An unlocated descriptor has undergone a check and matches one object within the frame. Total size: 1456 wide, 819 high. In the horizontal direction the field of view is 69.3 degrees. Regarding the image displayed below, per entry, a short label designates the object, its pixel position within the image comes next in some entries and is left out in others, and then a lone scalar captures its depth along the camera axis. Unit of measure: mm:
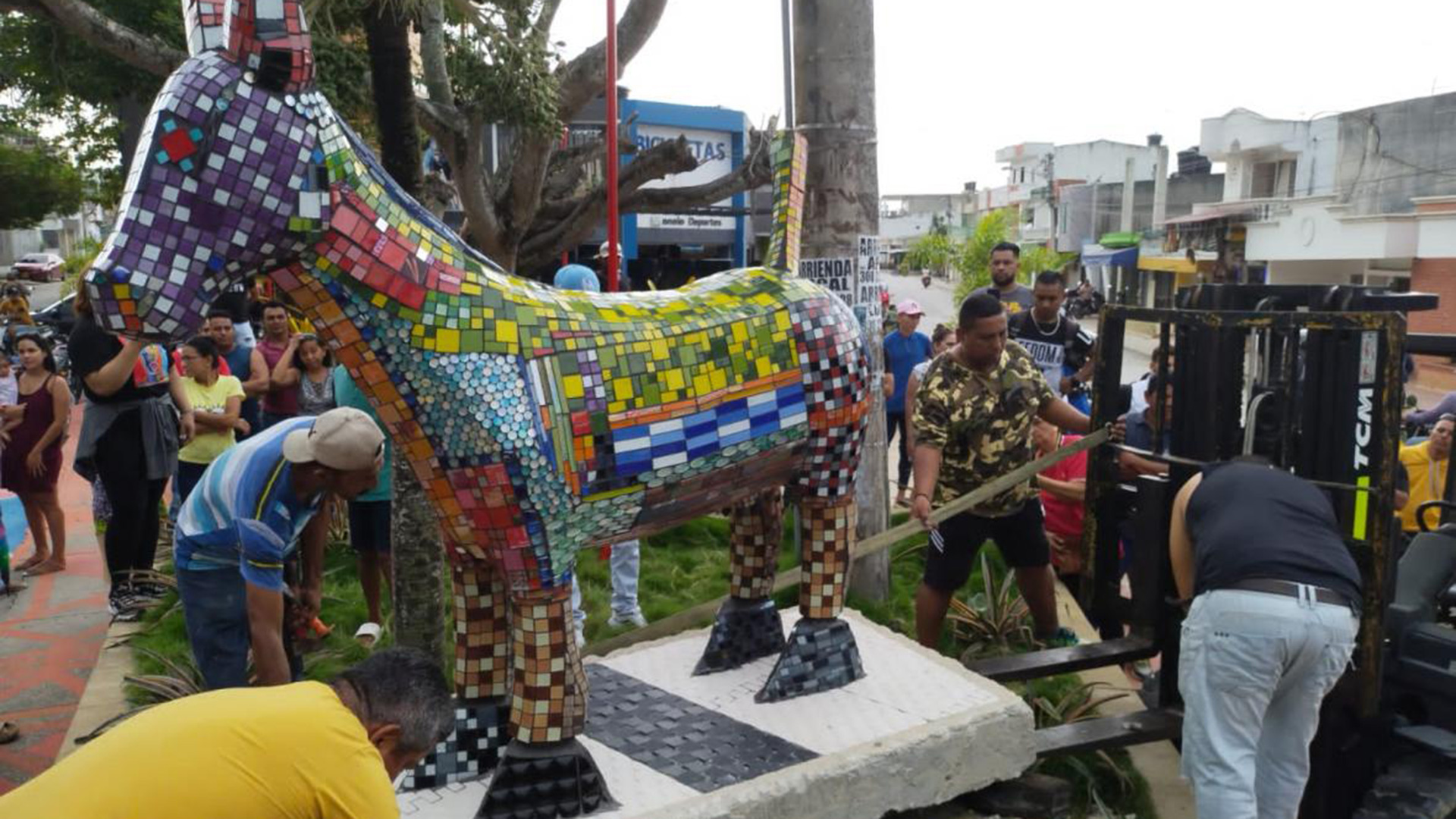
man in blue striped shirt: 3072
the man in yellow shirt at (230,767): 1799
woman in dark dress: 6297
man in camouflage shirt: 4477
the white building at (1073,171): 51438
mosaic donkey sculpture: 2270
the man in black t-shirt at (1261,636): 2932
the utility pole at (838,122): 4852
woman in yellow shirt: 5648
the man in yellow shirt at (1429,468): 4703
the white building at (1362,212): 22547
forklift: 3441
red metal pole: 4074
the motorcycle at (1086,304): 31289
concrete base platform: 3047
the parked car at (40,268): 40094
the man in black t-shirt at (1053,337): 6430
